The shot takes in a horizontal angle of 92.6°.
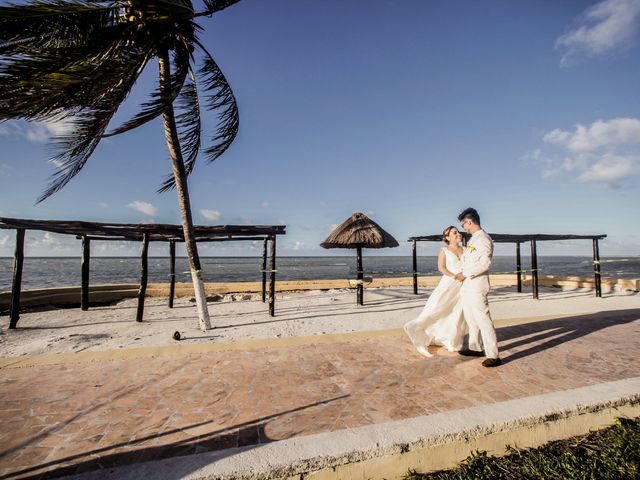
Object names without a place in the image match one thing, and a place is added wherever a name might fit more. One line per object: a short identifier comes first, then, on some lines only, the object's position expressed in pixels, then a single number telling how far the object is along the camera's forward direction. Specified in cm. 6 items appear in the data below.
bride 537
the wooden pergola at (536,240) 1155
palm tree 426
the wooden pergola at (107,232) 794
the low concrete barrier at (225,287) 1201
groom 466
